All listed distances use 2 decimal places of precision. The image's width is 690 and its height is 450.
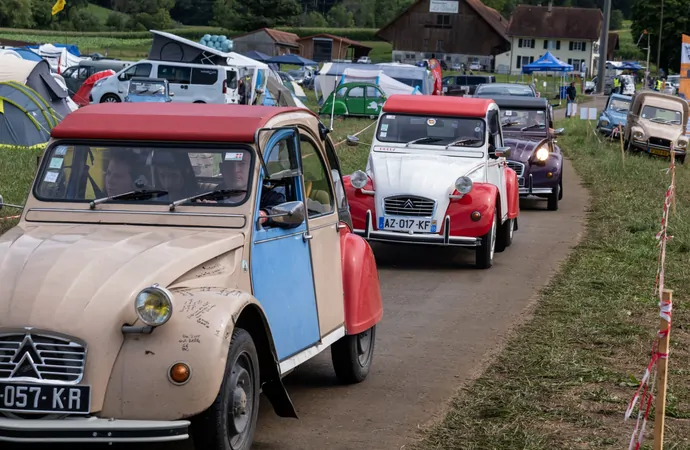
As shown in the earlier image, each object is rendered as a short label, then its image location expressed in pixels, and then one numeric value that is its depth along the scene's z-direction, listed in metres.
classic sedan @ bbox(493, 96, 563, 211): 18.87
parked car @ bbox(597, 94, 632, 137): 37.53
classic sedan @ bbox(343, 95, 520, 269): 12.45
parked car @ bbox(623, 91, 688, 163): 31.52
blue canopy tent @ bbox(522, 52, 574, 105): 61.03
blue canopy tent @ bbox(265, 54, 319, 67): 73.62
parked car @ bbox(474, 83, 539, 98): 29.74
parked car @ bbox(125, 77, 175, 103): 31.89
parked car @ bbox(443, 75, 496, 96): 61.28
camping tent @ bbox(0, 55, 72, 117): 25.09
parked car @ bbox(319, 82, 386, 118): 41.78
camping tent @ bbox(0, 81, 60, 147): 21.80
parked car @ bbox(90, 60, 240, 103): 35.22
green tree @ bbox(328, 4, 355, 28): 152.00
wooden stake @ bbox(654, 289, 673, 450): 4.94
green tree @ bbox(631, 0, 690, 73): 94.25
